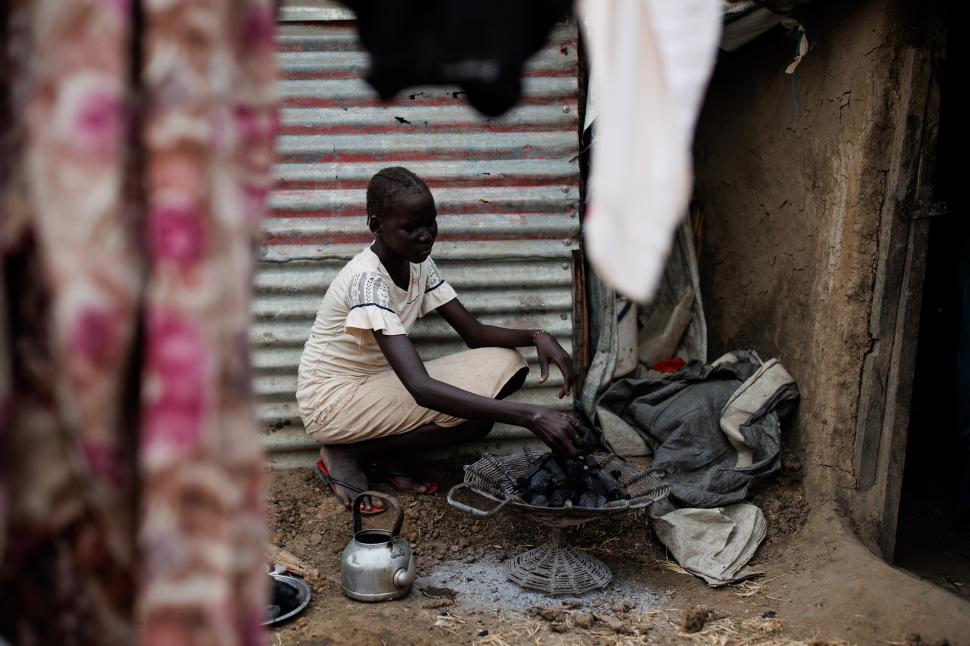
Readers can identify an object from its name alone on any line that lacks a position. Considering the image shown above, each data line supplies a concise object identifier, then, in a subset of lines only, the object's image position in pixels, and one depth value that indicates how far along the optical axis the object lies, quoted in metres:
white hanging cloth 1.45
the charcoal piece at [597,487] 3.84
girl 4.06
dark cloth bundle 4.34
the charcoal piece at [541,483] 3.83
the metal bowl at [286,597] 3.53
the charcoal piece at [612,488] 3.89
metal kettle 3.70
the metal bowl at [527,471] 3.62
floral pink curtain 1.16
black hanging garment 1.39
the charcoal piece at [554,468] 3.90
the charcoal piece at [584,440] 3.82
